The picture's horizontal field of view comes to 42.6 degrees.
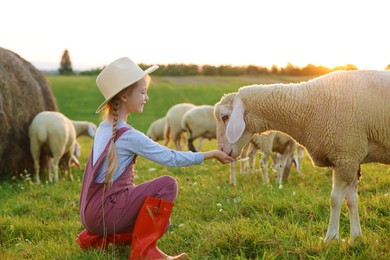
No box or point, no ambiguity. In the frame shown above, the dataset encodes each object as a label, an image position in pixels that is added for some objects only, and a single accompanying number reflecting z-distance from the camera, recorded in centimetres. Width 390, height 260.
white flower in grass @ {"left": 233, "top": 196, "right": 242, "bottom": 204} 551
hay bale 905
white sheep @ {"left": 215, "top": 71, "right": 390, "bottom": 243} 419
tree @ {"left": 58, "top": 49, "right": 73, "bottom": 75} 7714
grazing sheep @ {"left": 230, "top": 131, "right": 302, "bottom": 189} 790
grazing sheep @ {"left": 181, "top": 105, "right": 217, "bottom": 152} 1178
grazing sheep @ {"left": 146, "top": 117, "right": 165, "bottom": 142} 1773
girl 388
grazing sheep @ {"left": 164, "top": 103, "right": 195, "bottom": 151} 1412
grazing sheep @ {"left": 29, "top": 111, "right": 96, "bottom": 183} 909
